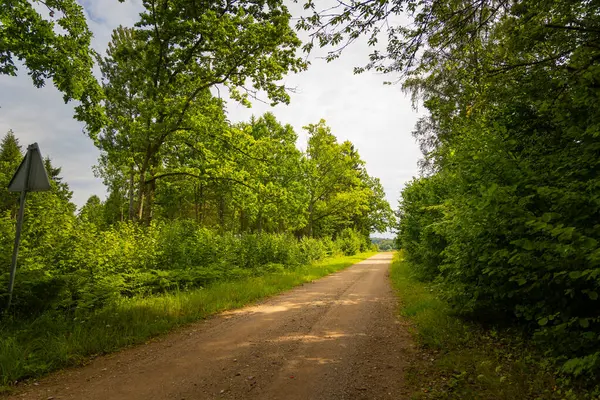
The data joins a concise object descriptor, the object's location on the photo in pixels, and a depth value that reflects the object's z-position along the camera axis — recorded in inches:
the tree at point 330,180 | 1263.5
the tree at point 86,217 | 362.9
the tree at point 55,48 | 296.8
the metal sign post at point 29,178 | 227.1
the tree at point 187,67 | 518.9
